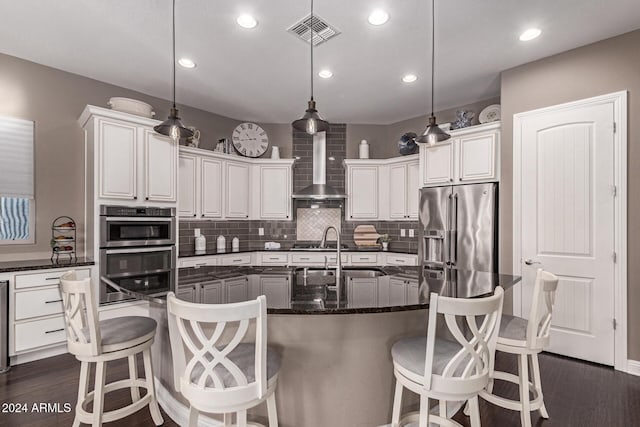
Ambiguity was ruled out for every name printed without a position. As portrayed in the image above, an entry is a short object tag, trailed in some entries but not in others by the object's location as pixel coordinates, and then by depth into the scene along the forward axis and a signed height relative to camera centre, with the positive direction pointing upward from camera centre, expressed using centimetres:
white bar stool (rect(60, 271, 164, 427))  174 -74
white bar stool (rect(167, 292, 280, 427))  129 -69
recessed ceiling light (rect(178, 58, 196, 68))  328 +155
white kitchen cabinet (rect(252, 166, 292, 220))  510 +34
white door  285 -6
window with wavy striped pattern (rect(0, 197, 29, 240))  321 -6
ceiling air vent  264 +156
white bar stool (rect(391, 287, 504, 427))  137 -72
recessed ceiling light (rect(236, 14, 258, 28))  258 +157
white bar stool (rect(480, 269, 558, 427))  180 -74
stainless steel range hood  532 +86
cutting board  508 -37
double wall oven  334 -33
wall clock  513 +118
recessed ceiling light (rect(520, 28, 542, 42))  272 +154
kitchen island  179 -84
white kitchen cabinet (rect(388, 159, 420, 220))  478 +35
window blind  321 +56
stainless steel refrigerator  355 -16
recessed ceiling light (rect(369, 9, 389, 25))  252 +157
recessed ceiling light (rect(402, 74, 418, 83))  363 +155
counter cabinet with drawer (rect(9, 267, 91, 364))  283 -95
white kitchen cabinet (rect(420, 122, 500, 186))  359 +67
